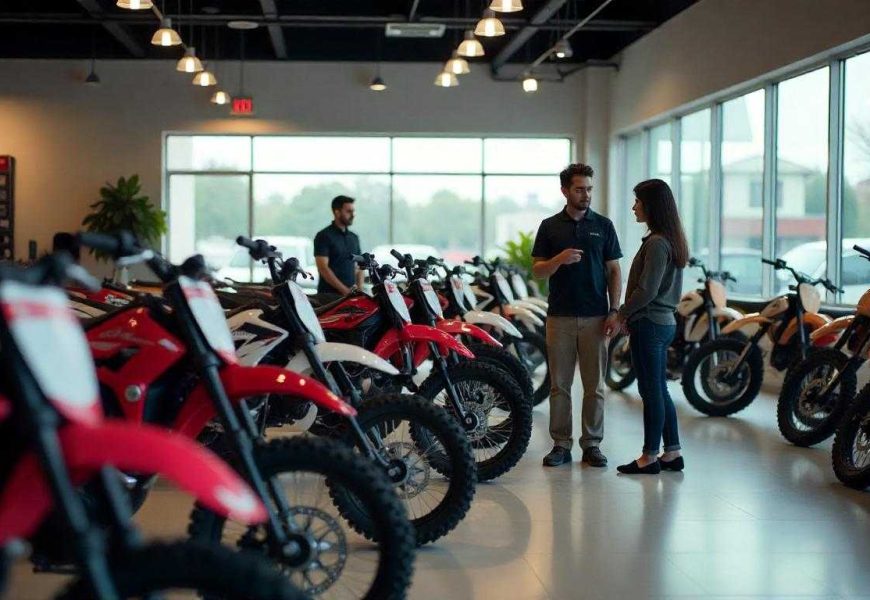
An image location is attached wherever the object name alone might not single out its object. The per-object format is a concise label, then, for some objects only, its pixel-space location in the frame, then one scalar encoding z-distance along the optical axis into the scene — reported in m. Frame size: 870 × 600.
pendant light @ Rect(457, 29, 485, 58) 10.84
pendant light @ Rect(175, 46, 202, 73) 11.87
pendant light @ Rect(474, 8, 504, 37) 9.74
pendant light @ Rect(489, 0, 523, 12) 8.61
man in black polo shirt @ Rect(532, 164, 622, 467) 6.16
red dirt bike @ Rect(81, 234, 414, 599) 2.90
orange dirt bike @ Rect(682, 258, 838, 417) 8.11
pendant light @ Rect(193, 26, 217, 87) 12.65
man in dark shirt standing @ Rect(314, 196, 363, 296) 9.67
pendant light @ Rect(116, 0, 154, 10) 8.86
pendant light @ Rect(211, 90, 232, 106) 14.29
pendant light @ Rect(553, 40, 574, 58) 12.34
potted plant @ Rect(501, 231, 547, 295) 15.63
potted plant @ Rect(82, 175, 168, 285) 15.40
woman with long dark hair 5.95
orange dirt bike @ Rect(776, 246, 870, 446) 6.45
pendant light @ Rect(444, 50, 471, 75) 12.43
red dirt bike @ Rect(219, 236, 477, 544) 4.05
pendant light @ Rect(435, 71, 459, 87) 13.27
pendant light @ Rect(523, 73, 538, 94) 13.79
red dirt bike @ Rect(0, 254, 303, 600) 1.97
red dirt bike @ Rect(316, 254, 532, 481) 5.39
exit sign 15.71
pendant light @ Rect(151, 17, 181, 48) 10.19
